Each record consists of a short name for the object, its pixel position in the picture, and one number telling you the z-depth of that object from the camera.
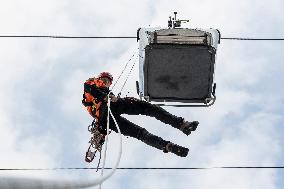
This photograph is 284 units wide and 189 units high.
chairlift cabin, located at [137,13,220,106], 13.05
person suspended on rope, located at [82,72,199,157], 13.24
